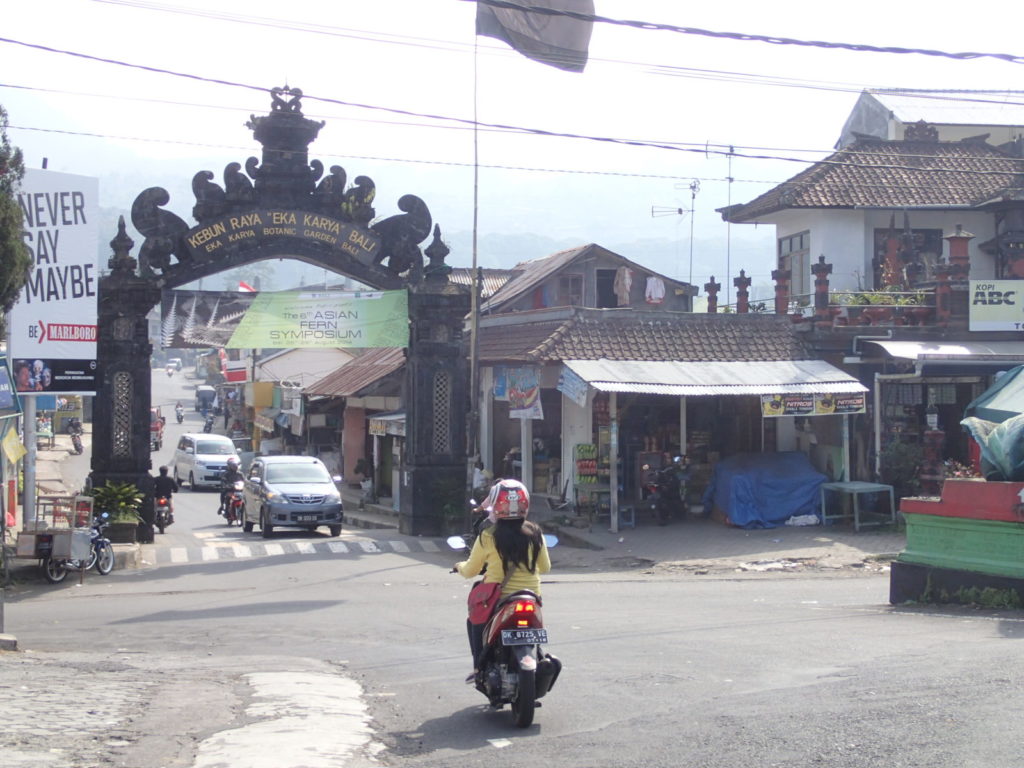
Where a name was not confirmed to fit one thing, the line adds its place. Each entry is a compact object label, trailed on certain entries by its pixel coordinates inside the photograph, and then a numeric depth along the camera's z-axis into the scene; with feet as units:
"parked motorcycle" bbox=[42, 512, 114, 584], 57.77
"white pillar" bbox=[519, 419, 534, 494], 84.12
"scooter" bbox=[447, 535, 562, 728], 25.34
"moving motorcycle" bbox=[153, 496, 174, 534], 81.97
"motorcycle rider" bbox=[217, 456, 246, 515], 102.36
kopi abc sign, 83.66
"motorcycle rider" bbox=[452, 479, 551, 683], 27.04
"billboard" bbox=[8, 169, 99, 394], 62.23
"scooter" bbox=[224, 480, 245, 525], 98.53
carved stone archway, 70.85
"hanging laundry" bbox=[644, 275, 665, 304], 149.18
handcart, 56.39
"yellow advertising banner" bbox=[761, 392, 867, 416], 75.87
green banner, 74.38
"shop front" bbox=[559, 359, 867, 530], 74.23
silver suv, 79.92
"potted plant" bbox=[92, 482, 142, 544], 69.15
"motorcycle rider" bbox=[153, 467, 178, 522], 80.89
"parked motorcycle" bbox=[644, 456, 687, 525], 78.07
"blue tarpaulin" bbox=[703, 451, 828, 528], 77.12
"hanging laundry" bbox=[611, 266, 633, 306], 136.47
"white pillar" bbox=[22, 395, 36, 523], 63.21
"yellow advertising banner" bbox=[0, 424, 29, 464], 47.26
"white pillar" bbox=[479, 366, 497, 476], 92.58
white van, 145.79
